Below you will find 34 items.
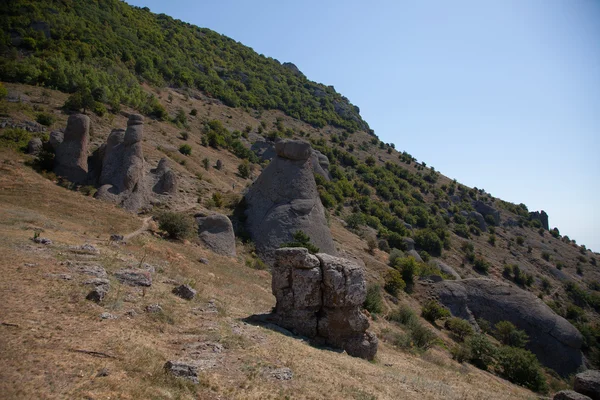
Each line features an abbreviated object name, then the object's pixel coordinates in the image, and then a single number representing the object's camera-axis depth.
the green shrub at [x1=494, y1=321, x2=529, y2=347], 26.62
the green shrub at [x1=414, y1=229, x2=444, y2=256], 48.44
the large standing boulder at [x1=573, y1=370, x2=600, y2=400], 15.23
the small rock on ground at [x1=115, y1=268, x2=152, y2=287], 12.23
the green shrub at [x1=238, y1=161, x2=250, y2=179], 40.38
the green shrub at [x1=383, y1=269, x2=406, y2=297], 28.91
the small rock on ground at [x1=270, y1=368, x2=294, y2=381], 8.64
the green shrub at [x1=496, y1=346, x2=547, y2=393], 20.28
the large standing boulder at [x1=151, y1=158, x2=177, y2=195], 25.45
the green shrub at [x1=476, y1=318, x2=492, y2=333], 28.69
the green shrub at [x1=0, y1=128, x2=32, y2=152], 23.79
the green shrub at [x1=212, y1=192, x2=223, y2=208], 28.01
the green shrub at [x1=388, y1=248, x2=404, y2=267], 33.50
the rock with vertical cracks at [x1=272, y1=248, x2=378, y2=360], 13.47
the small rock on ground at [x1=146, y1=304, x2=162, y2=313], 10.58
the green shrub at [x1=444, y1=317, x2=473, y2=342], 26.31
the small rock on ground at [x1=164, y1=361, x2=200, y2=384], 7.41
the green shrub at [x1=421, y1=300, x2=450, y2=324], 27.56
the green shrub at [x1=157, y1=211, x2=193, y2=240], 21.33
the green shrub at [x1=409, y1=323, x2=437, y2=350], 20.89
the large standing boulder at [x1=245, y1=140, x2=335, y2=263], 26.06
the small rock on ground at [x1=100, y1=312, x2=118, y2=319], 9.31
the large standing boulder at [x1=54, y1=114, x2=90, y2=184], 23.36
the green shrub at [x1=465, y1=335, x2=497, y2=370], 21.31
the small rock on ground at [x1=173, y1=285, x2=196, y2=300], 13.04
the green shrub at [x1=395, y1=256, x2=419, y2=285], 31.48
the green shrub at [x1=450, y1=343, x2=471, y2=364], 20.88
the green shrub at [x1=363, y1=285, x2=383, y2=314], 23.64
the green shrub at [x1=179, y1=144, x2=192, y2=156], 35.28
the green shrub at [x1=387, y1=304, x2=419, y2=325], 24.06
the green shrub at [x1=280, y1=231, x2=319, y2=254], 23.86
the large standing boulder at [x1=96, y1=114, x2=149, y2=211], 22.83
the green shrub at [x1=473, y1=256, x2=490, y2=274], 48.37
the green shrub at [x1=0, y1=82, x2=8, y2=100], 27.23
